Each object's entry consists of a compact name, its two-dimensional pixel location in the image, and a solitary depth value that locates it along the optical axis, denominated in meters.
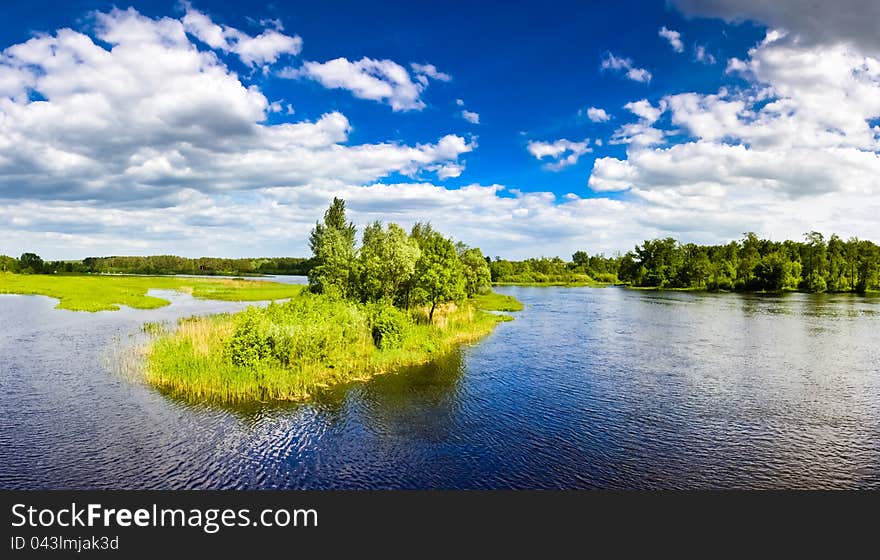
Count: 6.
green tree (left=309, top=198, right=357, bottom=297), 60.53
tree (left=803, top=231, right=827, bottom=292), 154.75
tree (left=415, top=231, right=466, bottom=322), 56.75
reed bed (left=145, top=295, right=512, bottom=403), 31.56
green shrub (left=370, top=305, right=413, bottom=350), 43.72
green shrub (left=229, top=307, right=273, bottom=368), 33.41
